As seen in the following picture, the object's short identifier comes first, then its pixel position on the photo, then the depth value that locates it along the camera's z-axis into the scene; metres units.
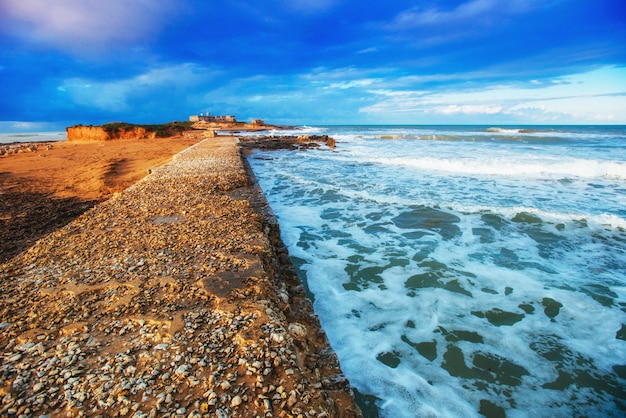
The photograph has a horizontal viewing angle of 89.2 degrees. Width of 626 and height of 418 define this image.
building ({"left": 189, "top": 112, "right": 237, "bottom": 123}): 75.81
